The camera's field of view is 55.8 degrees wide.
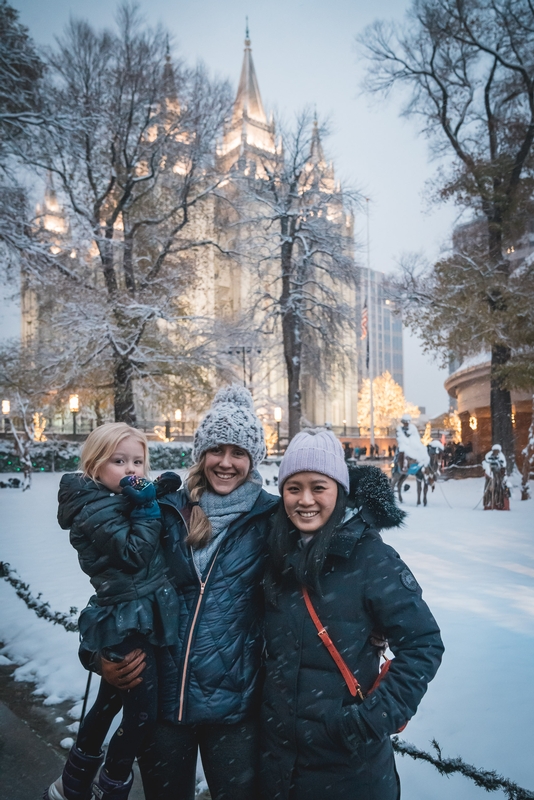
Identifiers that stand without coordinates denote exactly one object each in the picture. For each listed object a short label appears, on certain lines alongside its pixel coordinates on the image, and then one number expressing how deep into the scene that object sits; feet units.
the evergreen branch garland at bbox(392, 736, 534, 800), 8.12
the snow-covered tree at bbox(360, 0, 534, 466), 53.21
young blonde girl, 6.75
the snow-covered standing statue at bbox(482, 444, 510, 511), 39.40
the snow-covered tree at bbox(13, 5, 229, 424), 51.03
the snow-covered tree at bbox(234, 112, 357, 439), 66.54
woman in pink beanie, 5.56
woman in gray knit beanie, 6.33
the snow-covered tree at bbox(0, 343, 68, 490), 52.85
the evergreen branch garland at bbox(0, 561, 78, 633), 16.00
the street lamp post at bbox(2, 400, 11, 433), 62.23
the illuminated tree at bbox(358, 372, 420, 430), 216.74
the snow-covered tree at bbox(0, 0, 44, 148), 31.22
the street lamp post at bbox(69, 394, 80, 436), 57.00
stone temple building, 66.18
